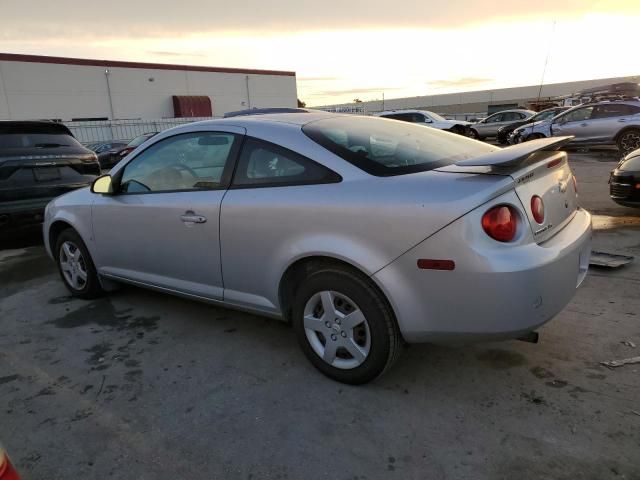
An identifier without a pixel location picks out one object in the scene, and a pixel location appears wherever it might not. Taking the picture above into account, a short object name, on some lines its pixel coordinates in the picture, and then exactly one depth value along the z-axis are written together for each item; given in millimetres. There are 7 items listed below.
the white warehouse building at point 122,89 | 30516
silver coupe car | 2418
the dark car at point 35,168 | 6117
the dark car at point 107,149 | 18609
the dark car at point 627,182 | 5977
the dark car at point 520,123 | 17092
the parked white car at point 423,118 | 18906
